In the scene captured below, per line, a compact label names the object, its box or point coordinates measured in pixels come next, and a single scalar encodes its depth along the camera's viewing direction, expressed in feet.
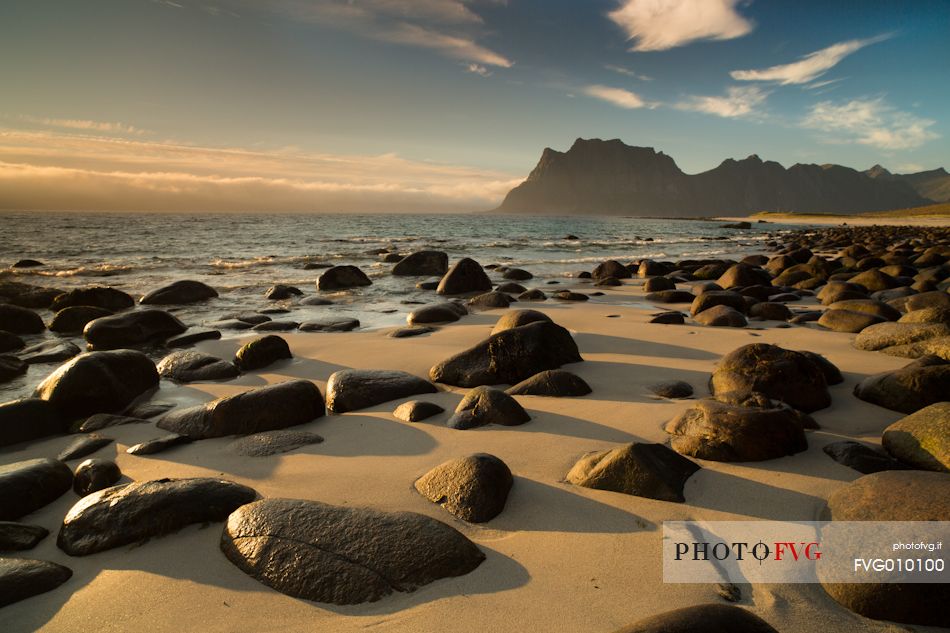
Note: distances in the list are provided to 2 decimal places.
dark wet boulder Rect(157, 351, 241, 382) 18.42
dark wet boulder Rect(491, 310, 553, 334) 20.29
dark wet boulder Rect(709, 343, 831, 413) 12.80
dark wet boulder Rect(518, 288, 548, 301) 35.35
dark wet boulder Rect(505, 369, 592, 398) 14.83
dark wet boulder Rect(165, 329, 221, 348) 23.57
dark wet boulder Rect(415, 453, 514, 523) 8.72
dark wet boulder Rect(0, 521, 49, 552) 8.31
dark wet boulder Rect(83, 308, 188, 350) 23.94
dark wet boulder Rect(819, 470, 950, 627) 6.25
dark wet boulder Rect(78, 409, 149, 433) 13.93
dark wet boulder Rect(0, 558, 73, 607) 7.09
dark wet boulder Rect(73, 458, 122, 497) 10.20
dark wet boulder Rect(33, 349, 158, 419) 14.57
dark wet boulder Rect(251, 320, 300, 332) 26.45
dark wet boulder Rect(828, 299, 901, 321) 22.86
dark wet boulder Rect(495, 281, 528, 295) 37.65
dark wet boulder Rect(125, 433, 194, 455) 12.10
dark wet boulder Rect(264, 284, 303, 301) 38.09
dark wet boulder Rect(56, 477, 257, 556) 8.32
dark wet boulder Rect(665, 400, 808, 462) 10.14
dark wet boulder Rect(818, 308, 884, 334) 21.74
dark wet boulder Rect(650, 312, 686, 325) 25.07
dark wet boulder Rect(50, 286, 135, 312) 32.27
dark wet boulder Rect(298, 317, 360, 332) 26.13
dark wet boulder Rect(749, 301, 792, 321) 25.63
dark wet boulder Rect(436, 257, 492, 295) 40.27
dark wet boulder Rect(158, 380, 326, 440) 13.07
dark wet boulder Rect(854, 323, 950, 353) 17.12
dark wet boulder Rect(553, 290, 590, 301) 34.58
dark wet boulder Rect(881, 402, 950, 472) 9.11
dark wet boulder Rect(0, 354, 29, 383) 18.74
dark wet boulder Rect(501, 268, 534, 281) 48.60
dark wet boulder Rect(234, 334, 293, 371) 19.51
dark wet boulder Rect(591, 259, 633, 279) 48.33
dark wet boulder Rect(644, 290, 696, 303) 33.06
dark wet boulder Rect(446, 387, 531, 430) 12.73
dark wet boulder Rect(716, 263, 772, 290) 37.45
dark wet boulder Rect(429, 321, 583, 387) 16.46
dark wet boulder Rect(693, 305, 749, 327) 23.98
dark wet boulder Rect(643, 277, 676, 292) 37.63
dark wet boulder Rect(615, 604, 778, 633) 5.20
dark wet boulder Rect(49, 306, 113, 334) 27.76
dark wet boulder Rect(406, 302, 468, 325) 27.12
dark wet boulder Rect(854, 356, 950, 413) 12.03
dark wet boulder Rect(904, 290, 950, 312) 22.59
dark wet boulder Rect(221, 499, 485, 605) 7.12
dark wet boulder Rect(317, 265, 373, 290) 43.80
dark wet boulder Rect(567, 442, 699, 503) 9.03
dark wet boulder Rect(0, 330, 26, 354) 23.30
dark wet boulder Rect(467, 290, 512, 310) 31.43
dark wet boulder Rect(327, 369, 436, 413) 14.75
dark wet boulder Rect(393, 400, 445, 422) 13.43
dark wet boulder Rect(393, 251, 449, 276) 53.67
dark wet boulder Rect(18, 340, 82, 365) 21.18
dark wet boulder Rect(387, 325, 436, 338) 24.04
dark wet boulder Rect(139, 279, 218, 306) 35.12
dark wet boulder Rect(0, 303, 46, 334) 26.53
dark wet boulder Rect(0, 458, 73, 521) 9.33
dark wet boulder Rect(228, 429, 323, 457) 11.89
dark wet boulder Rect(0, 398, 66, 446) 13.19
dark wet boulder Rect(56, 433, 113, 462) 12.22
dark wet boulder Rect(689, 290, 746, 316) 26.63
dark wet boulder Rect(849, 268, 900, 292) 34.12
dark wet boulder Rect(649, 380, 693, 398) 14.24
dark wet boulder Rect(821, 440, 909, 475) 9.65
